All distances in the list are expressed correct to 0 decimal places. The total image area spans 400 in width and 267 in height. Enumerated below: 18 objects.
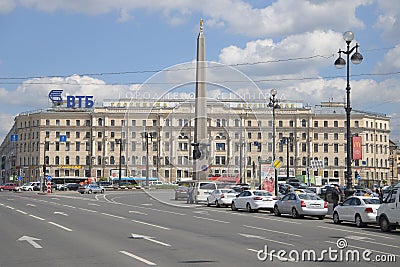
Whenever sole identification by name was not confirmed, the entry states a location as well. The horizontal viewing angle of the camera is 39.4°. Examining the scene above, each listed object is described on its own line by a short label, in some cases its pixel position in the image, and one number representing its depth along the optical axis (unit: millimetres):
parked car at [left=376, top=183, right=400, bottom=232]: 19797
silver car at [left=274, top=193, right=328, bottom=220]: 27453
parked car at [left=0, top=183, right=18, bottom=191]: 95500
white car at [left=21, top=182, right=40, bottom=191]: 93312
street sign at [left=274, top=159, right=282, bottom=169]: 36438
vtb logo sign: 113250
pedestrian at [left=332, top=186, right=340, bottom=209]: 29762
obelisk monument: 47656
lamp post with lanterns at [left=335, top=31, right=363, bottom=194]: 26606
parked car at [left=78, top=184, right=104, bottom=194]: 72938
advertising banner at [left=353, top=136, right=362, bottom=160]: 41944
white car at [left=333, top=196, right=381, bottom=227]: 23203
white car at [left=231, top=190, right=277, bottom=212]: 32312
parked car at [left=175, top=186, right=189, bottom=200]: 47875
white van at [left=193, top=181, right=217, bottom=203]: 43125
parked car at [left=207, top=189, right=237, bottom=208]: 38031
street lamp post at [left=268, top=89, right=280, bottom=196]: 37744
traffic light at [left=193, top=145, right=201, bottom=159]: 42528
